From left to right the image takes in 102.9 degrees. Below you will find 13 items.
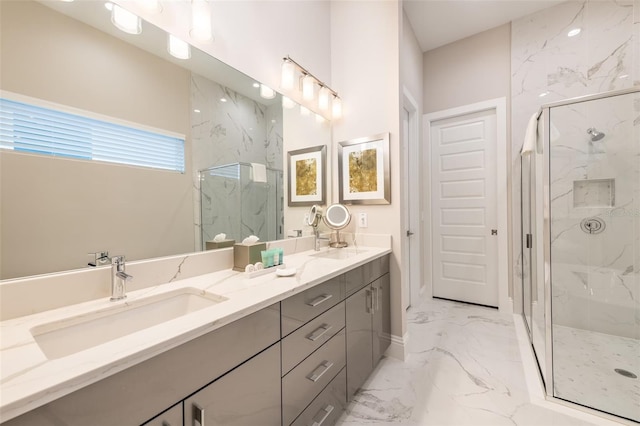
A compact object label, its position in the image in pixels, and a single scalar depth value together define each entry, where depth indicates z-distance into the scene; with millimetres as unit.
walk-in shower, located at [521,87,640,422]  1732
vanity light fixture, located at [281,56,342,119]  1779
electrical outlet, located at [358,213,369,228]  2105
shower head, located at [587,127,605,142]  1913
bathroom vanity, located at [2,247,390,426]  530
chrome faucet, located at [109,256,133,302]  893
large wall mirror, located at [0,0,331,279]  806
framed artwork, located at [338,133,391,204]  2010
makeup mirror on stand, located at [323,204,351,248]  2070
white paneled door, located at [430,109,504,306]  2875
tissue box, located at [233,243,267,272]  1305
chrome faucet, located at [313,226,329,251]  1995
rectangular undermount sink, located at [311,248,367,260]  1860
